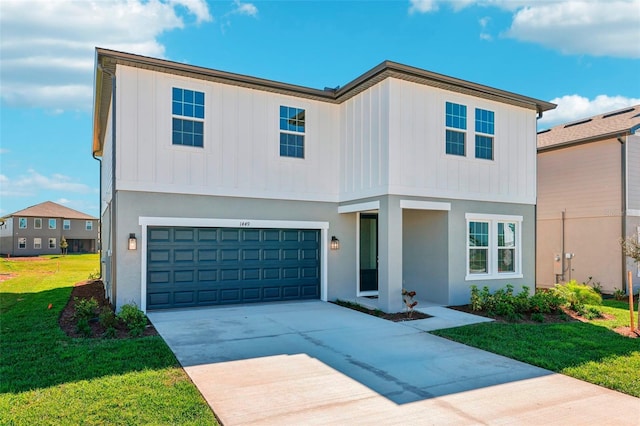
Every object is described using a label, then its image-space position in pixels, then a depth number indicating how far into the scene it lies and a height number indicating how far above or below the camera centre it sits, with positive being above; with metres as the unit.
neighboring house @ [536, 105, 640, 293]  13.99 +0.93
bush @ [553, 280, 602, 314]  10.31 -1.67
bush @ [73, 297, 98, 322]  8.35 -1.65
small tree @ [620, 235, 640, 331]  8.59 -0.45
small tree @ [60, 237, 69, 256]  44.90 -2.02
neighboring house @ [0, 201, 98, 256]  46.00 -0.61
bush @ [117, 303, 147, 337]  7.47 -1.70
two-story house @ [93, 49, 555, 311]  9.77 +1.00
